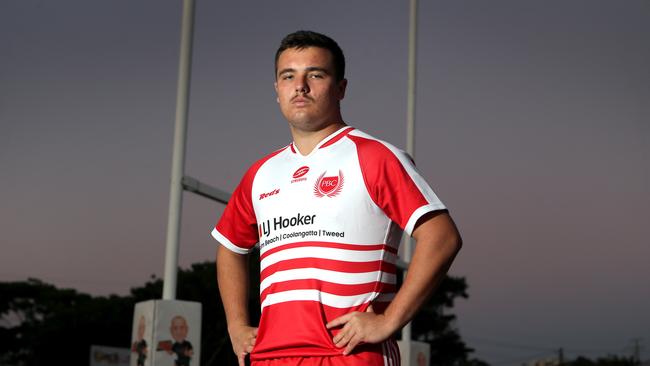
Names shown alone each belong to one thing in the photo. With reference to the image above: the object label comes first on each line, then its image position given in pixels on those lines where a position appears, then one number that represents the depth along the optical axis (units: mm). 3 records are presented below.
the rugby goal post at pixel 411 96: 11305
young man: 2377
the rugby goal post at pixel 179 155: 6222
